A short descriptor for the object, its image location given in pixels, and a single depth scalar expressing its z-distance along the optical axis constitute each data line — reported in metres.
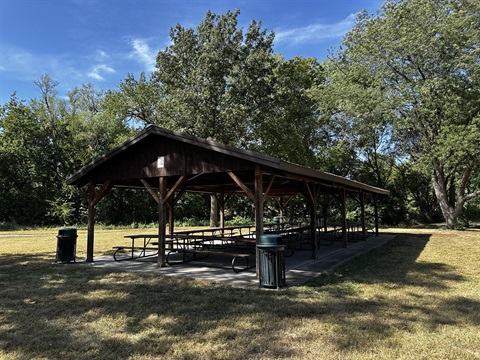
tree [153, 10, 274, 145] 20.95
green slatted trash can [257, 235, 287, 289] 5.95
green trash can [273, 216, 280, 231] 20.23
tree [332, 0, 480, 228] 17.02
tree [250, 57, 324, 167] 22.27
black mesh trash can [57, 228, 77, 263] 8.86
